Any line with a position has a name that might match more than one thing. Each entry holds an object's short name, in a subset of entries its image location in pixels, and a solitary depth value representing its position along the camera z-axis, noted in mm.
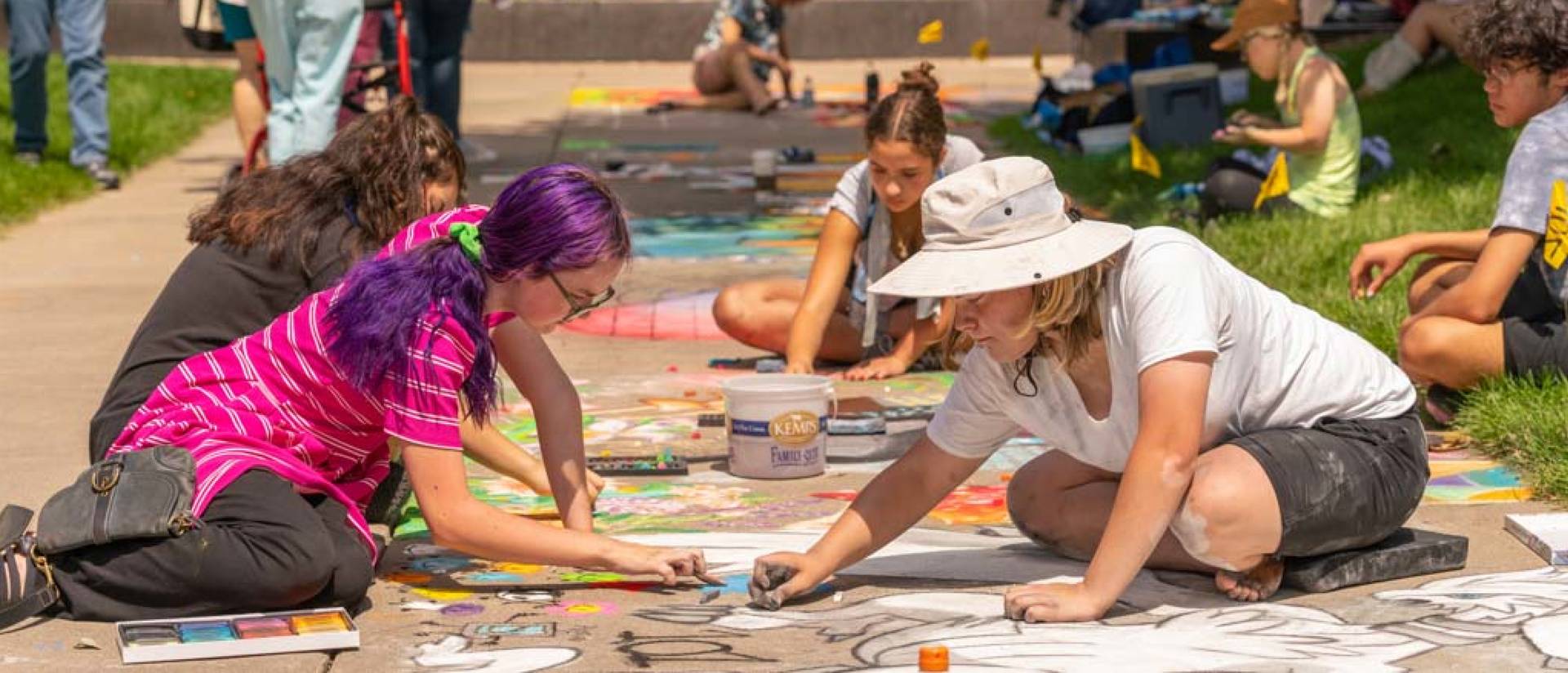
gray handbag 3811
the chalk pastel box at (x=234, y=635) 3650
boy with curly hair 5121
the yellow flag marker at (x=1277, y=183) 8008
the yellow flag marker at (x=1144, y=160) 8945
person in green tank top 8102
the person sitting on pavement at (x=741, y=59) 15203
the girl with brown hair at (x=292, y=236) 4453
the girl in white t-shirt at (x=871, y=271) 5855
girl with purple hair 3814
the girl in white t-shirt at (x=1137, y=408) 3602
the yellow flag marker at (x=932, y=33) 11531
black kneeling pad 4020
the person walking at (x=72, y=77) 10672
